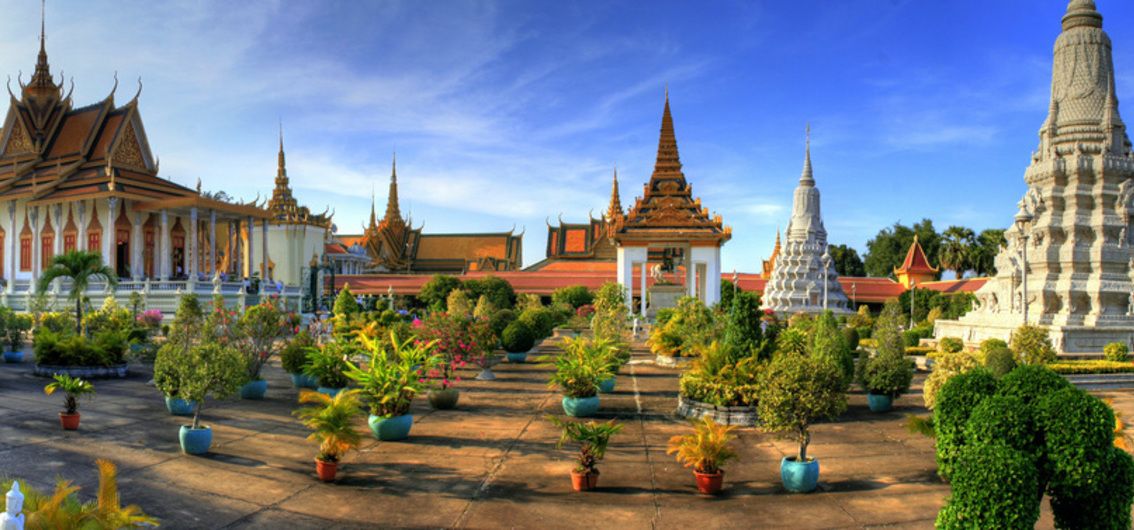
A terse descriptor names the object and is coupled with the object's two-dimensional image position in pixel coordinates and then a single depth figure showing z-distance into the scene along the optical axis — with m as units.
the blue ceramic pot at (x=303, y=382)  14.25
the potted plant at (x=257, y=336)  13.15
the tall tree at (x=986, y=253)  50.31
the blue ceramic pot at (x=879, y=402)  12.20
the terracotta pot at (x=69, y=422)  9.77
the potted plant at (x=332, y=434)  7.56
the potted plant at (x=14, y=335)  17.86
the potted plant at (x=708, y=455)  7.23
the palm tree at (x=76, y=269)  19.25
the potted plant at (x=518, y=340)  19.45
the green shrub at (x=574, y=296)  37.00
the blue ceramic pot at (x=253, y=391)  12.82
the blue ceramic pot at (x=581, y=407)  11.43
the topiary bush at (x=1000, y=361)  12.36
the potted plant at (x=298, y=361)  14.18
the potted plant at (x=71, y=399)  9.74
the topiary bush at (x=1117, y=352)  17.02
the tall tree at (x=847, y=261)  63.44
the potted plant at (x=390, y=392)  9.50
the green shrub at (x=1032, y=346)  15.00
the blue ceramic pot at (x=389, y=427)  9.48
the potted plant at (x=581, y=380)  11.43
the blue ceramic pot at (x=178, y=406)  11.16
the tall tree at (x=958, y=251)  50.75
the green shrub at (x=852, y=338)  21.75
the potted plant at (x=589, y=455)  7.35
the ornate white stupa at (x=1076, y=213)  21.09
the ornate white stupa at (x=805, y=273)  39.66
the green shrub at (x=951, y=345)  17.92
